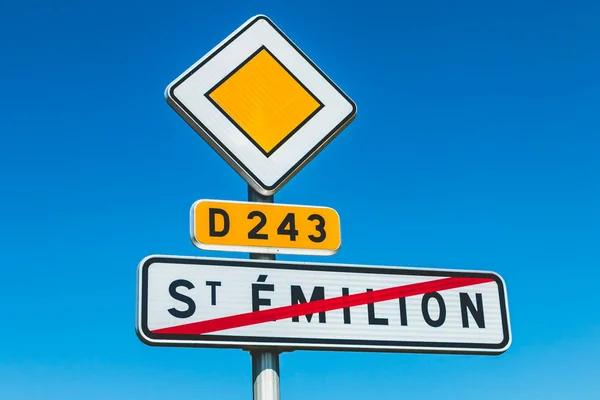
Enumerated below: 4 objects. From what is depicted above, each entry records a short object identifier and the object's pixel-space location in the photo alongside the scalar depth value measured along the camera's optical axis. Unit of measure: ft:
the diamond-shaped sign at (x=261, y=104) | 8.51
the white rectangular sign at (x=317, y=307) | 7.63
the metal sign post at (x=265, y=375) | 7.60
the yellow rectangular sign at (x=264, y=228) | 8.04
